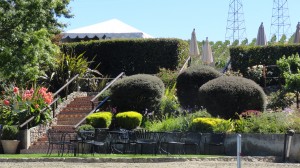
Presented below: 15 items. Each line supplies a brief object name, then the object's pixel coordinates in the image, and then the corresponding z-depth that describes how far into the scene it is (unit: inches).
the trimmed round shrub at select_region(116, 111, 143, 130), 928.9
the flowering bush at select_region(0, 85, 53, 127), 962.7
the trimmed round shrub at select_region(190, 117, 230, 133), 854.5
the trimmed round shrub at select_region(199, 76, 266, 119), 918.4
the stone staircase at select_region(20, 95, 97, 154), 902.4
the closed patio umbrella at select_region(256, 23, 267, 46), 1387.8
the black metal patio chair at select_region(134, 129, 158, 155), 807.1
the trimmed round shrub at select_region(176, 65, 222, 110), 1053.2
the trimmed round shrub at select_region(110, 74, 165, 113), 998.4
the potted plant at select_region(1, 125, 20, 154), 907.4
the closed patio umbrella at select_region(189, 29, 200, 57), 1326.3
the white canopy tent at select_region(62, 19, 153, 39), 1444.4
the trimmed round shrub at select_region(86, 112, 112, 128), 928.9
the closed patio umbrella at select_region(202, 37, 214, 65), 1301.7
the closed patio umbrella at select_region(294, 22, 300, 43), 1358.5
